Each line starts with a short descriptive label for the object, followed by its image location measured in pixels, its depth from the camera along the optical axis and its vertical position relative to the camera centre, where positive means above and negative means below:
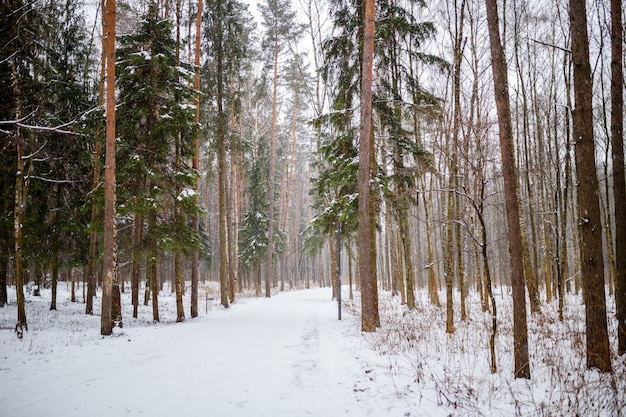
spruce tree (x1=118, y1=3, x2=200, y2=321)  10.89 +4.10
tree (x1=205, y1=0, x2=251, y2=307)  15.12 +8.24
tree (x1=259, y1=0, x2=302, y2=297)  21.33 +14.14
